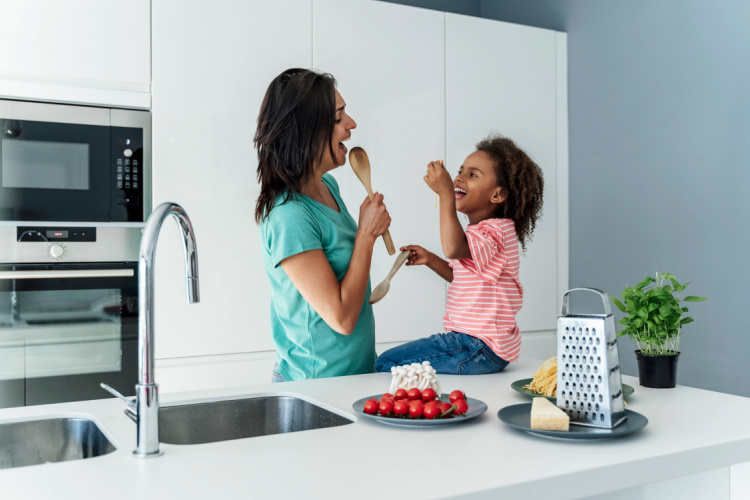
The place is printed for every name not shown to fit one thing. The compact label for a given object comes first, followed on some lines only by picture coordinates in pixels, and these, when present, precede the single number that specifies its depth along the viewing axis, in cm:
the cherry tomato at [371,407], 108
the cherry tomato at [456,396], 109
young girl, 153
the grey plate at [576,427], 95
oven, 209
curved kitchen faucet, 90
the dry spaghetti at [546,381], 120
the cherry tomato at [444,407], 105
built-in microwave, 209
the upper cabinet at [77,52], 207
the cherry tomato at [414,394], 110
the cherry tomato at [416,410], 105
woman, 136
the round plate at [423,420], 102
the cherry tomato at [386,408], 107
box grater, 99
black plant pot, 134
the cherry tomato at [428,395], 109
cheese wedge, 97
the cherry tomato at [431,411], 104
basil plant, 135
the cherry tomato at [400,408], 106
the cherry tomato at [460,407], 106
